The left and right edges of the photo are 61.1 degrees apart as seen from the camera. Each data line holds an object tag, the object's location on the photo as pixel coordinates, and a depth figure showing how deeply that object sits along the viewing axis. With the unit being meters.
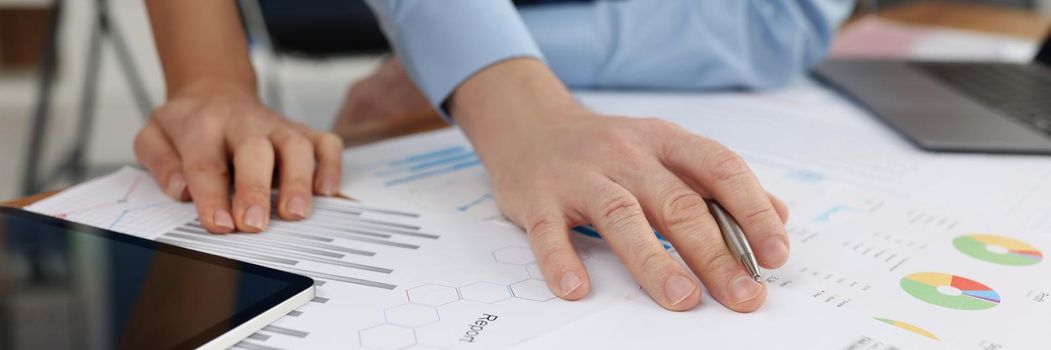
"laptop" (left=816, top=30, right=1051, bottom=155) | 0.75
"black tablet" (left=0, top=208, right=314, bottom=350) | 0.37
